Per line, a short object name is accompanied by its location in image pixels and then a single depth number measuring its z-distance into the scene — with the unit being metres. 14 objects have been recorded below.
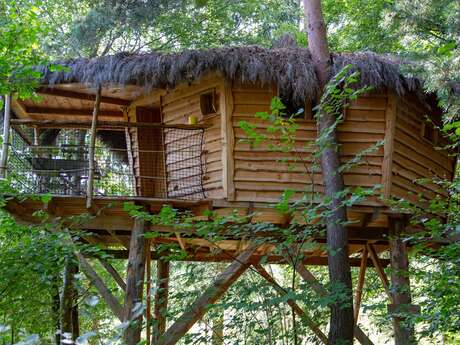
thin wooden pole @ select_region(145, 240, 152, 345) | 7.40
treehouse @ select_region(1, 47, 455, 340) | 8.23
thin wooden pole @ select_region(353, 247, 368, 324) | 9.74
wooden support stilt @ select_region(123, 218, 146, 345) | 7.62
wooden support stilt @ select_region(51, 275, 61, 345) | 5.29
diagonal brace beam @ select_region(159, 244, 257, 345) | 6.76
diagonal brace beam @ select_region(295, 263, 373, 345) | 8.81
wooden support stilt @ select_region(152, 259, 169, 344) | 5.63
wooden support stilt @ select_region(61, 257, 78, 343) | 7.07
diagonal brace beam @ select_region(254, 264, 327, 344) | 5.27
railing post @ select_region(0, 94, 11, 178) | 8.00
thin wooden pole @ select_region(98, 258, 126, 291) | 8.66
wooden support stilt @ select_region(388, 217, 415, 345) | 8.08
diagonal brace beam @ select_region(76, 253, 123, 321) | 7.95
